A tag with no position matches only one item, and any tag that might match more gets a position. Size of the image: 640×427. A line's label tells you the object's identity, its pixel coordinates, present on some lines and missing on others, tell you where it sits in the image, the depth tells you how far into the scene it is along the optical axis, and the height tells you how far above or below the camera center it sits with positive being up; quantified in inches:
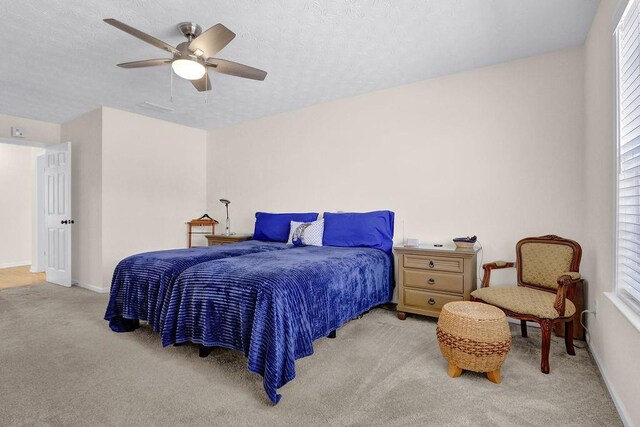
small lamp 197.8 -6.4
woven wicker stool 77.4 -30.5
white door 183.9 +0.3
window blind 63.3 +11.5
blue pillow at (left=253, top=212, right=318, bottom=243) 166.2 -6.3
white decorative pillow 148.5 -9.6
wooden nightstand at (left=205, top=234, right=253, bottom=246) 178.4 -14.2
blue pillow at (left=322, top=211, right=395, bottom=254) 138.3 -7.6
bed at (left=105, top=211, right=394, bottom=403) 74.8 -22.5
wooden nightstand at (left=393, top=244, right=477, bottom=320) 115.8 -23.4
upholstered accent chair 83.8 -23.0
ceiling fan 85.0 +44.9
